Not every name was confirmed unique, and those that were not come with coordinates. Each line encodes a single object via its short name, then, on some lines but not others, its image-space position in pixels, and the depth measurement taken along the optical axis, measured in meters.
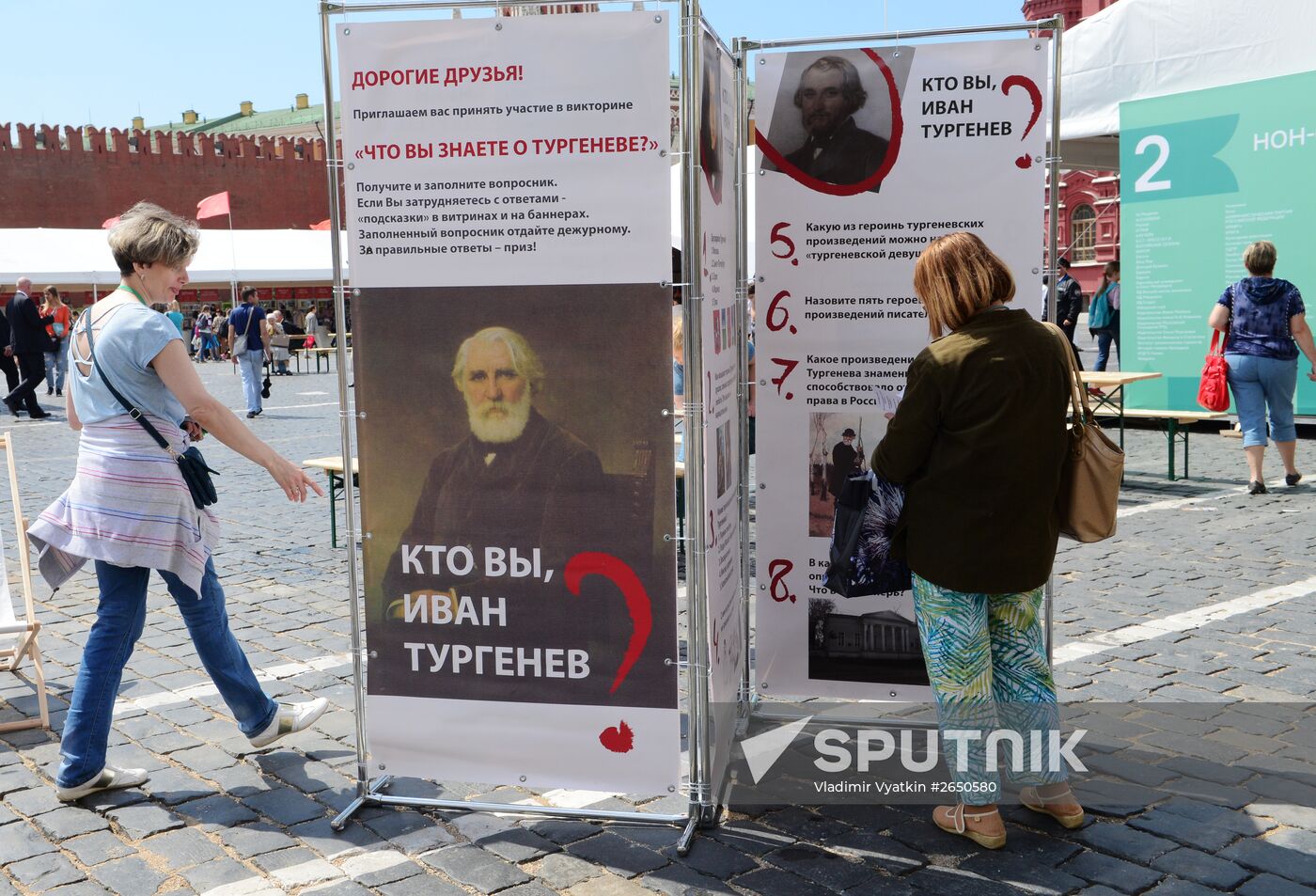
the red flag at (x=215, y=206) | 27.97
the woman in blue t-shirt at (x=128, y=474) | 3.65
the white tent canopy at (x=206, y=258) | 31.67
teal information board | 11.20
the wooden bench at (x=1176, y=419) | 9.37
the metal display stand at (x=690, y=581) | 3.22
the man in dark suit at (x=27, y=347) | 16.31
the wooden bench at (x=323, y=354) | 27.85
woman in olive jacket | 3.12
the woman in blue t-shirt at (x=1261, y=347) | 8.65
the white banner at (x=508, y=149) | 3.22
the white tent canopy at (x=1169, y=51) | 11.16
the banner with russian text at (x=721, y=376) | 3.38
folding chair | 4.42
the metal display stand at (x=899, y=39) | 3.64
